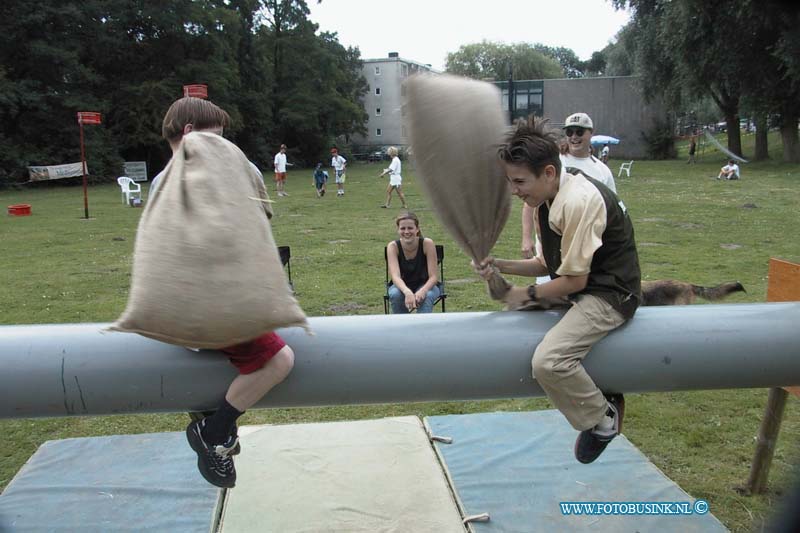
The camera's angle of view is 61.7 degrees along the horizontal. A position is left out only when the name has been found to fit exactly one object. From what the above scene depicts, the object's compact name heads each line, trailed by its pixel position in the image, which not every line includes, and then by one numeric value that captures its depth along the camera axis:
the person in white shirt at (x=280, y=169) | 23.84
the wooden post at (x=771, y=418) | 3.81
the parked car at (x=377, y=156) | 53.92
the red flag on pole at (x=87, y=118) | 16.00
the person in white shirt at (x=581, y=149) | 5.15
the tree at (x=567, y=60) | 106.88
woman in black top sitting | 5.97
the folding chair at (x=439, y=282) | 6.14
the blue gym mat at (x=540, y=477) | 3.80
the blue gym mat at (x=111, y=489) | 3.84
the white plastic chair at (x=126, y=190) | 21.91
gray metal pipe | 2.57
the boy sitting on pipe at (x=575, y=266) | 2.57
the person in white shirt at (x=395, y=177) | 18.94
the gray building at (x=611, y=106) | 46.94
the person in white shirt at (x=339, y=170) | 23.99
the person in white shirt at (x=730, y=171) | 26.38
